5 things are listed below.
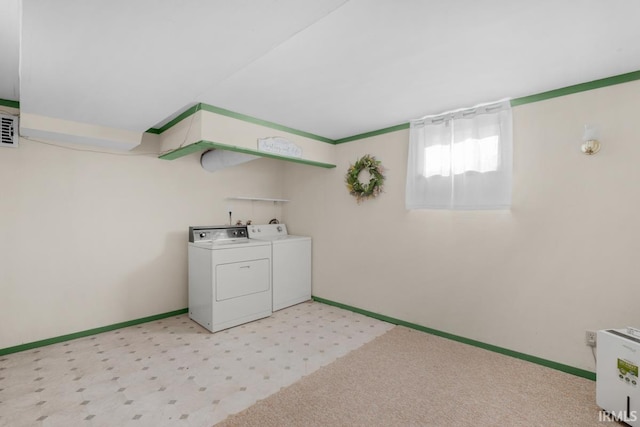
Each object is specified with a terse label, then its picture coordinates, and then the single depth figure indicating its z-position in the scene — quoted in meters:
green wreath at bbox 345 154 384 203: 3.54
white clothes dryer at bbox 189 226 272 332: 3.18
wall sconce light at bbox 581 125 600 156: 2.18
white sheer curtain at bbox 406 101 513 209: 2.60
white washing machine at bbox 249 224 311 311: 3.85
